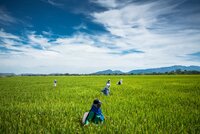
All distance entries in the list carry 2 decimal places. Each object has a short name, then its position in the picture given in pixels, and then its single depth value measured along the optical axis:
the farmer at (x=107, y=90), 12.42
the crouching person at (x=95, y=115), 4.96
